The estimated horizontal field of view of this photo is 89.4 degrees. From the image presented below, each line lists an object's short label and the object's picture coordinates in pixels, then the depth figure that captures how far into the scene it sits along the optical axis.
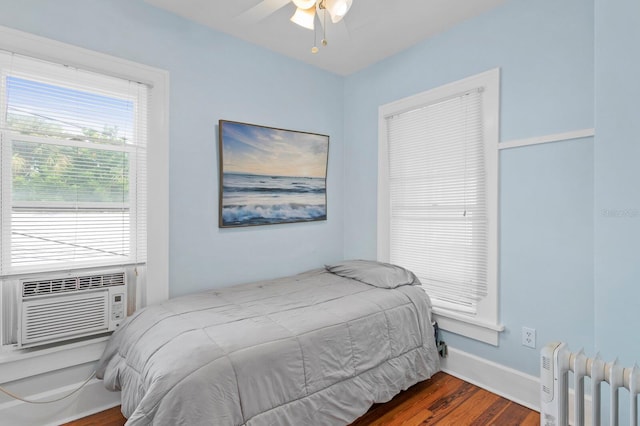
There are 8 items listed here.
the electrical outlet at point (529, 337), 2.08
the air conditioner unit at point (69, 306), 1.79
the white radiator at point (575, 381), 1.24
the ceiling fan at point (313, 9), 1.62
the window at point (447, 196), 2.30
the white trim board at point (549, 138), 1.86
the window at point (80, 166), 1.80
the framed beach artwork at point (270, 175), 2.58
